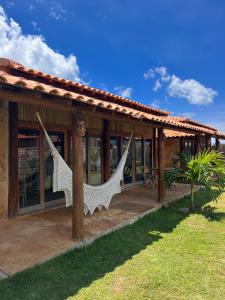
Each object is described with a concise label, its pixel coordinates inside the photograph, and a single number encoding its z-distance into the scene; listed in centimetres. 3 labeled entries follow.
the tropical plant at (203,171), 693
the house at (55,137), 397
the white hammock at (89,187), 468
